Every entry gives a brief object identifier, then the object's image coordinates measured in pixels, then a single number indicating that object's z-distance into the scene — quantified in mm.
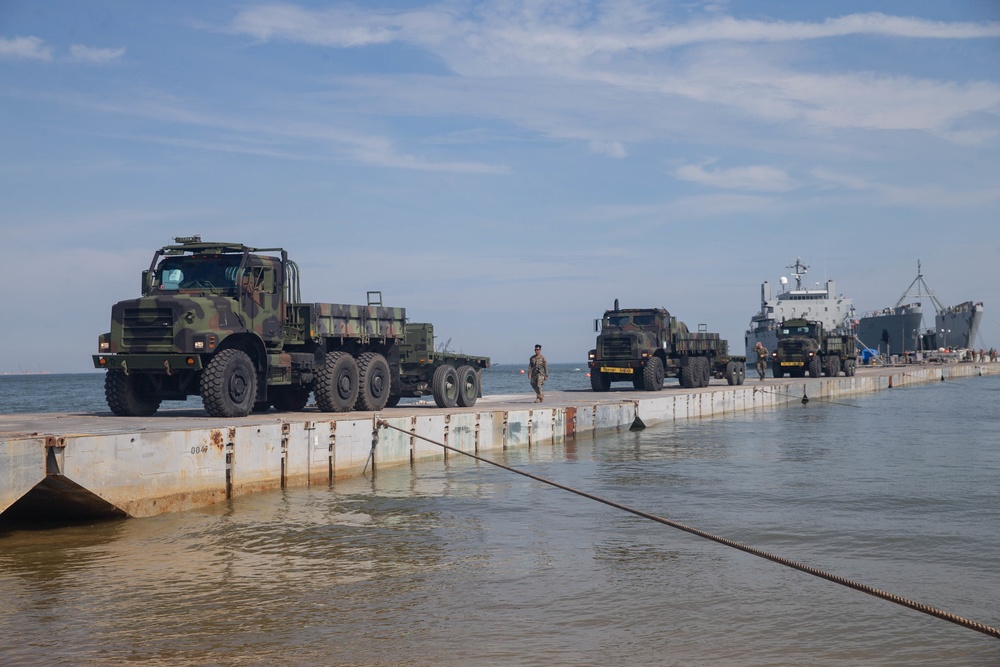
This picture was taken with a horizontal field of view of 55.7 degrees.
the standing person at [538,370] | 24719
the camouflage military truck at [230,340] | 15031
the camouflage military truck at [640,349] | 31484
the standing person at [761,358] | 40081
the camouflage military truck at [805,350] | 46594
